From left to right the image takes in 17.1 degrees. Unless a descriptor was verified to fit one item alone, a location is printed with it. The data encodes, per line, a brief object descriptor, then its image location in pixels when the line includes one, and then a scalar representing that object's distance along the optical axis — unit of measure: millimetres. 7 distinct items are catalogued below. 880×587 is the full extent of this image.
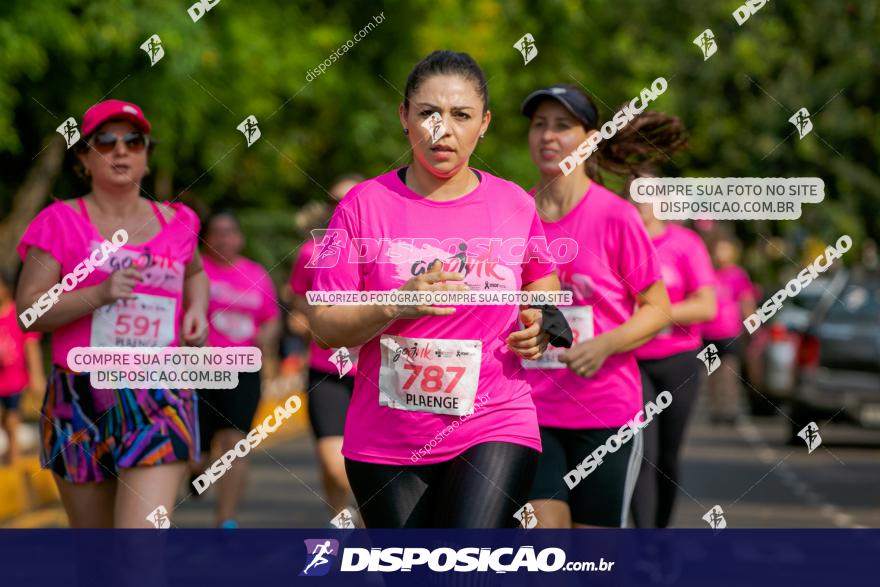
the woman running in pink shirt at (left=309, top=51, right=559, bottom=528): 8286
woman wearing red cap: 9886
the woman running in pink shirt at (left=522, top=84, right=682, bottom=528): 10506
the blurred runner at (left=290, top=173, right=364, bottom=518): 14847
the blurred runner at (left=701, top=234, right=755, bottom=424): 26003
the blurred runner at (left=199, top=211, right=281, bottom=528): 16309
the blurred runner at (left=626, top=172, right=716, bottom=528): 13433
